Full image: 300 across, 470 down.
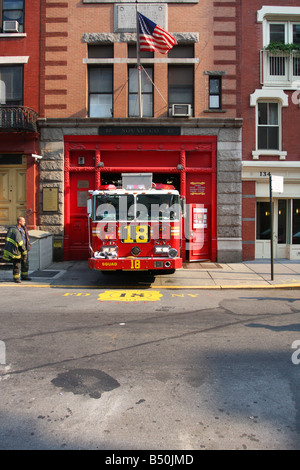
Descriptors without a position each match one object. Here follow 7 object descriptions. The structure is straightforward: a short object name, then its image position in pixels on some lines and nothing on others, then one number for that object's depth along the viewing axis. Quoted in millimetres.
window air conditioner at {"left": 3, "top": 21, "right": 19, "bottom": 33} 14398
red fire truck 9461
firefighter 10477
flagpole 12811
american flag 12898
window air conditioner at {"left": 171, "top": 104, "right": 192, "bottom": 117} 14156
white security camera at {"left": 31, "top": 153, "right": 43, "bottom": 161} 13841
